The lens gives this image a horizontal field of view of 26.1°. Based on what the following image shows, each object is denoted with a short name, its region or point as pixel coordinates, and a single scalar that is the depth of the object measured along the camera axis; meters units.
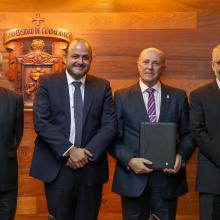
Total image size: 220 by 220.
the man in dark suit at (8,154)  2.75
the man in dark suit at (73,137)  2.90
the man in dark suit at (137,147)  2.98
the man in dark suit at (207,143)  2.88
